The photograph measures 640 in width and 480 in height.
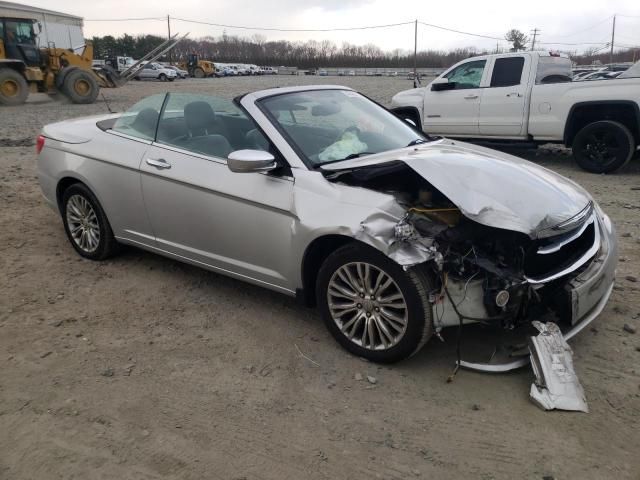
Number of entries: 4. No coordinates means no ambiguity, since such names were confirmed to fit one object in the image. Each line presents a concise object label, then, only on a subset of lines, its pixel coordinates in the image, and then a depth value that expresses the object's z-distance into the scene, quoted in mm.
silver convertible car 3049
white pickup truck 8227
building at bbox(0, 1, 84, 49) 29328
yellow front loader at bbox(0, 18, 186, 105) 19250
